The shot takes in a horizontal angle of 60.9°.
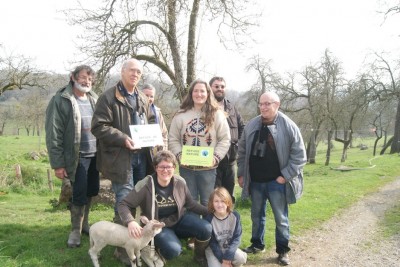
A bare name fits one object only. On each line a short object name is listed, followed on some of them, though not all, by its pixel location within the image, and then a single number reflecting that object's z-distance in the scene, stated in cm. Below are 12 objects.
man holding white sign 389
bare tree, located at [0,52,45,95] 2089
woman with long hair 438
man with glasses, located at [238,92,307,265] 437
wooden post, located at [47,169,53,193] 1182
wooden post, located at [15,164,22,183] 1199
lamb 372
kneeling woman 387
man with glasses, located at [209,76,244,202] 508
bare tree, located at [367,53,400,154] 2784
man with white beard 431
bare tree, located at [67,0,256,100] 966
